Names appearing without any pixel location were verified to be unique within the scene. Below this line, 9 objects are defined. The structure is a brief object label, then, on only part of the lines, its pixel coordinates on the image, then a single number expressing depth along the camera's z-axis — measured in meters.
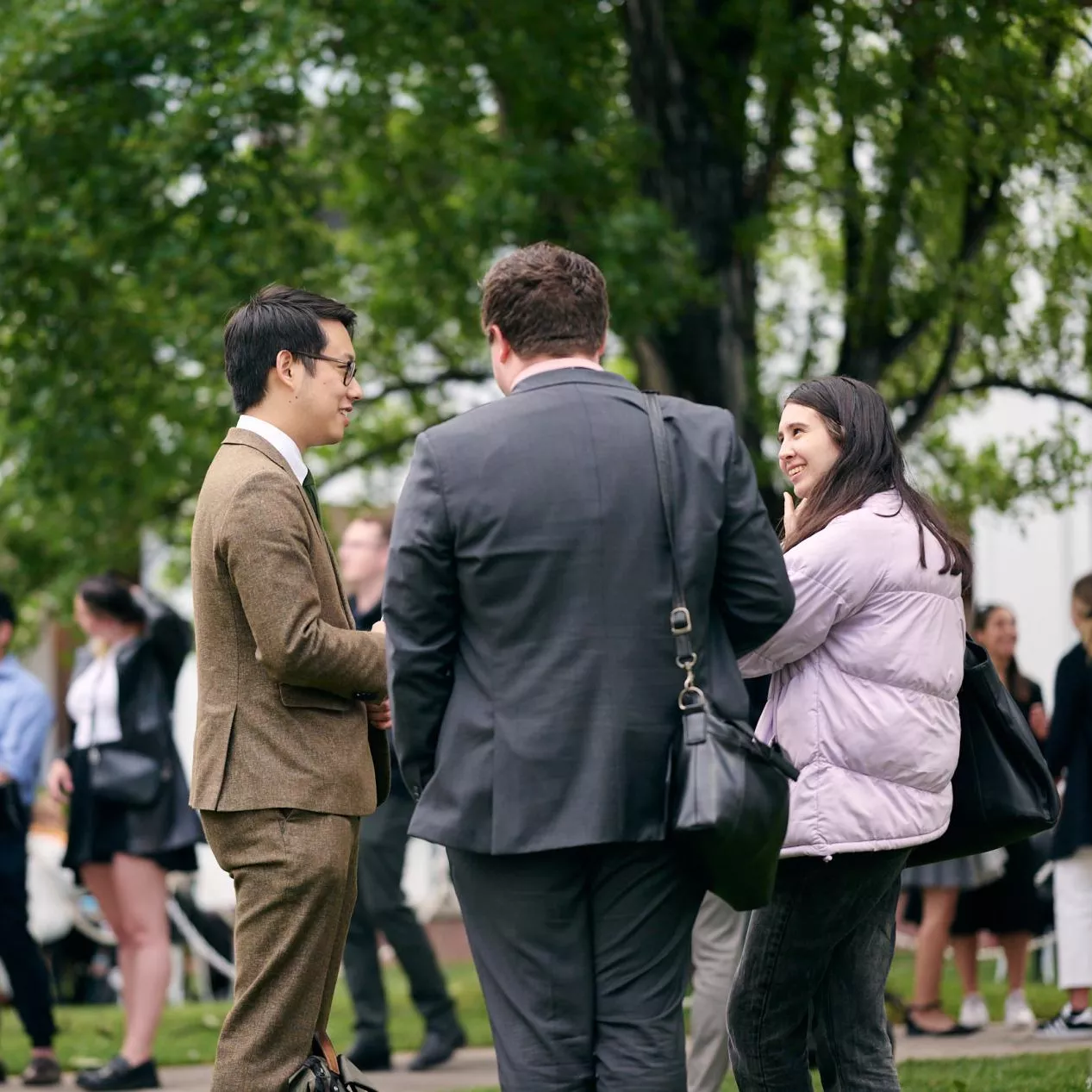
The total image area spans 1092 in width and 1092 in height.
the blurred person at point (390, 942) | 15.24
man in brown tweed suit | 8.37
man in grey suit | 6.99
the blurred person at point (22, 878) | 15.06
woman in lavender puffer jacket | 8.12
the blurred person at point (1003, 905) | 17.34
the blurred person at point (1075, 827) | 15.66
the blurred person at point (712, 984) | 11.49
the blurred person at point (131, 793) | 14.48
